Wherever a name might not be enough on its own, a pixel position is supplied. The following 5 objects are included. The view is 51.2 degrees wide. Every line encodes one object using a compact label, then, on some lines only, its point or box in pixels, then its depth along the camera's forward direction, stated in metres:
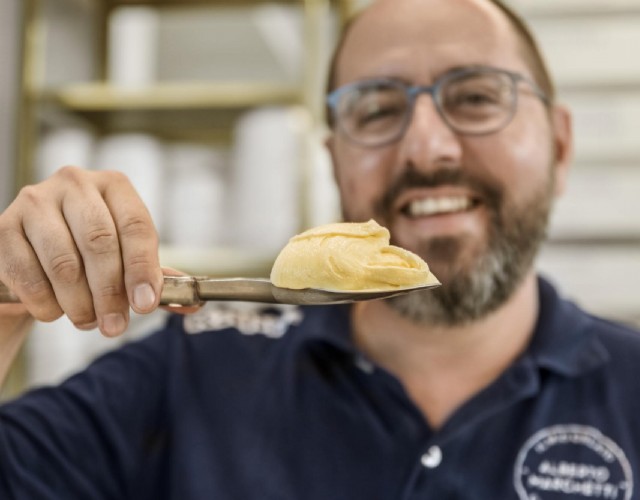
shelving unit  2.03
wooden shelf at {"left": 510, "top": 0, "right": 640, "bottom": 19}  2.19
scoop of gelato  0.62
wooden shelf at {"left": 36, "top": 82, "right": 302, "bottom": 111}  2.06
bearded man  1.05
